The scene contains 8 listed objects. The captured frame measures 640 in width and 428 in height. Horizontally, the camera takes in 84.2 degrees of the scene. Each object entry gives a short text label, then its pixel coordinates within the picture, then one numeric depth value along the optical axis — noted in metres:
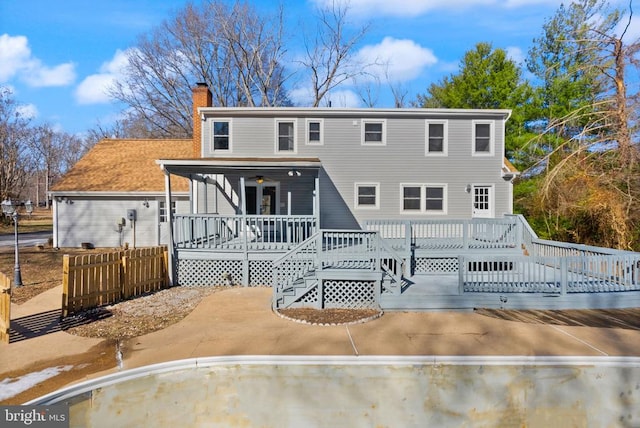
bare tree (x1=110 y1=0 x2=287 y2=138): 28.83
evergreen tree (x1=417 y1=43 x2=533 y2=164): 22.18
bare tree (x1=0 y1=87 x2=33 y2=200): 31.78
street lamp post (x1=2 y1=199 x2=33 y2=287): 9.84
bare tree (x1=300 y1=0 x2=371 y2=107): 27.50
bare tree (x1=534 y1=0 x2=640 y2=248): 13.55
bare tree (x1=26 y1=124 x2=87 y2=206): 46.44
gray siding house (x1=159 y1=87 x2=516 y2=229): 13.62
